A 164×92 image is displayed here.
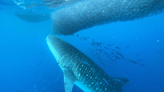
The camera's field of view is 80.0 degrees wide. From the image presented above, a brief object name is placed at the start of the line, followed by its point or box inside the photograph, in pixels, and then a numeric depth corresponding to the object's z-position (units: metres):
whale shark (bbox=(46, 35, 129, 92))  3.10
